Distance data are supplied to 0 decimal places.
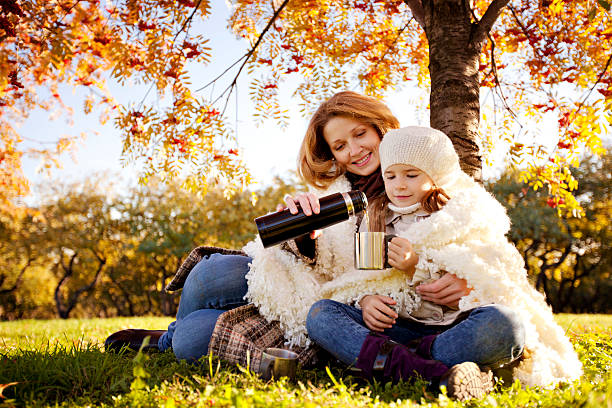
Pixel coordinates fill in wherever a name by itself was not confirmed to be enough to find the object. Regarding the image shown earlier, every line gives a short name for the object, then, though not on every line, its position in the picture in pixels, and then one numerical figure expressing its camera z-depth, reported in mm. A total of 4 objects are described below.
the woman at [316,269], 2037
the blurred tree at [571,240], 14984
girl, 1822
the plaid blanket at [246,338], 2000
